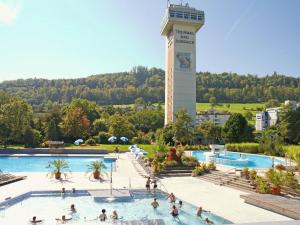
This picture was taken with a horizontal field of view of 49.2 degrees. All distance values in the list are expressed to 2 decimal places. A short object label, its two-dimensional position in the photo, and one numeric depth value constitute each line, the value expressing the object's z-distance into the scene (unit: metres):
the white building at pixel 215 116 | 105.50
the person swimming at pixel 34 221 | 12.32
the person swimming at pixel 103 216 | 13.10
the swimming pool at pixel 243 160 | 32.03
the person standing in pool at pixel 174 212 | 14.10
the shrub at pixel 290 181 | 16.84
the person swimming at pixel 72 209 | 14.53
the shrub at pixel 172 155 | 25.21
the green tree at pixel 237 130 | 52.69
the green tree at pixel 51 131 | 48.72
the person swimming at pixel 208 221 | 12.49
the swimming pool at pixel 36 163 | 27.94
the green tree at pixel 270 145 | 37.47
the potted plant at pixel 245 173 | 19.81
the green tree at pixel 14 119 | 43.22
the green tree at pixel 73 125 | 50.44
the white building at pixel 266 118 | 97.41
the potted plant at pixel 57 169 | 21.76
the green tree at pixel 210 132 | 55.11
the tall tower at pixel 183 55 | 61.44
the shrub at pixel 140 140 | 53.06
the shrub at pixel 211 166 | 23.72
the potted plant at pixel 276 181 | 16.84
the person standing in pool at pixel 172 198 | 15.88
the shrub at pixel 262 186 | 17.11
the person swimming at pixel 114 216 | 13.29
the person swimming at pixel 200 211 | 13.57
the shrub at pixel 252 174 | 19.04
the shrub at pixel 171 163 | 24.15
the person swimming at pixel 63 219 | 12.73
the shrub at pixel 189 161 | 24.89
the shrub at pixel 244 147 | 40.91
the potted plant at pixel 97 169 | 22.28
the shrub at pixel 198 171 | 23.11
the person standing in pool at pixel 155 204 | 15.64
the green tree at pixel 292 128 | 48.50
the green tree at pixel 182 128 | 50.28
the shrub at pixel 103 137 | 50.75
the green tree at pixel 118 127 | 51.00
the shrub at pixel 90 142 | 48.39
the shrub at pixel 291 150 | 30.16
